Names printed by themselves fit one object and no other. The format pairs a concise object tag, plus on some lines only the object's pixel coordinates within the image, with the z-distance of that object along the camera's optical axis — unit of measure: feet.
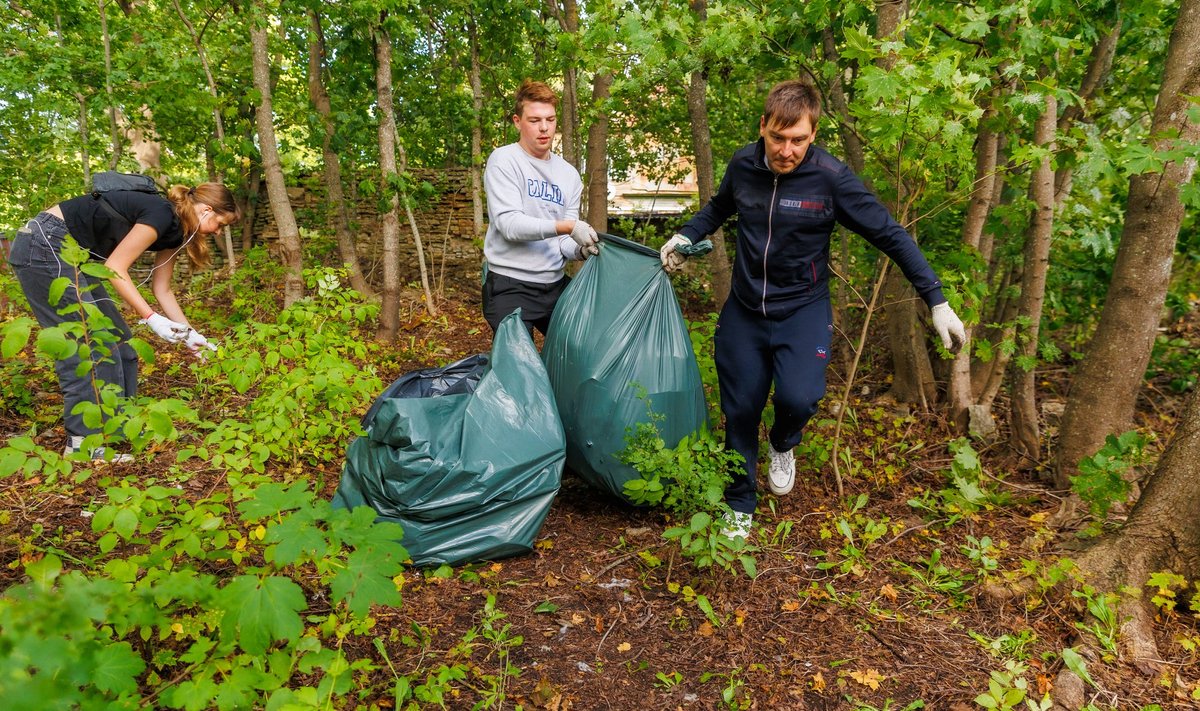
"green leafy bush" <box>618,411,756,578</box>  6.20
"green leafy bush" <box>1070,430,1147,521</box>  7.09
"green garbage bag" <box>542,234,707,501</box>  7.49
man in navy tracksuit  6.74
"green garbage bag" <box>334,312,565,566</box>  6.55
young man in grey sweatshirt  8.21
